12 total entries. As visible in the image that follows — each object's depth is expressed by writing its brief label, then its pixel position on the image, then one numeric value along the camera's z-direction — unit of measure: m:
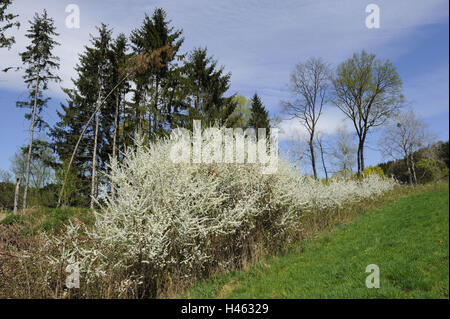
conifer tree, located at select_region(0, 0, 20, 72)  14.46
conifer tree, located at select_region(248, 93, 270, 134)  26.37
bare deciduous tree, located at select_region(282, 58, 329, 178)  27.03
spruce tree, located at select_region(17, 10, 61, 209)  18.07
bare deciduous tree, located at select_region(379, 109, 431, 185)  28.20
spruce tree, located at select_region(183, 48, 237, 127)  20.12
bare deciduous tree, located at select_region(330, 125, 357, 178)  36.00
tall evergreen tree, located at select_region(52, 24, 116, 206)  21.02
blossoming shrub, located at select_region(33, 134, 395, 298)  4.60
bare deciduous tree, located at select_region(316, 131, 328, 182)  29.89
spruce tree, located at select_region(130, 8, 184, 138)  17.11
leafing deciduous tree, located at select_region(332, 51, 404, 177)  24.67
